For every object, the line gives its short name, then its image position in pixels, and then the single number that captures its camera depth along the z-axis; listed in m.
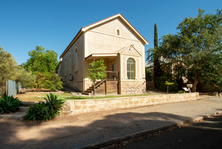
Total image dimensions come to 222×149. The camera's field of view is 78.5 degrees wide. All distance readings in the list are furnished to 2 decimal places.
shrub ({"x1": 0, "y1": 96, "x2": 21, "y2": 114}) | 5.92
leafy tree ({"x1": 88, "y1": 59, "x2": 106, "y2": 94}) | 10.41
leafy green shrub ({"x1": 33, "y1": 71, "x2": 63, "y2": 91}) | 13.94
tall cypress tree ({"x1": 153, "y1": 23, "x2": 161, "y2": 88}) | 19.40
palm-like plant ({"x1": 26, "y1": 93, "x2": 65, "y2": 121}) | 5.36
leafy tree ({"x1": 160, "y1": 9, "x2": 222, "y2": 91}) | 13.70
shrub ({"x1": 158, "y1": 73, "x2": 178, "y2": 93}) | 16.78
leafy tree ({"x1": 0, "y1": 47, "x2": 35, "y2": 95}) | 10.06
